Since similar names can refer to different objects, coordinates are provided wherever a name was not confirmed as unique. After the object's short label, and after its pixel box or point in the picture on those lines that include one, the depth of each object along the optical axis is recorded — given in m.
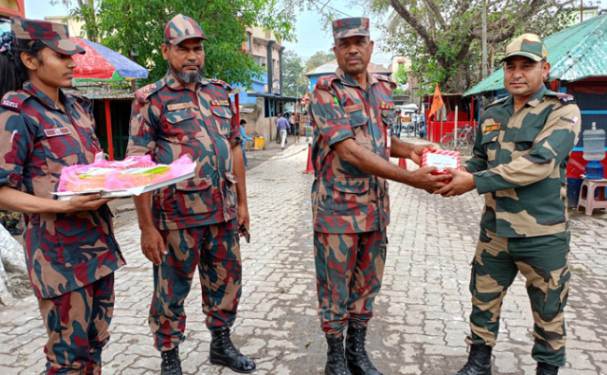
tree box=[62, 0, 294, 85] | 10.39
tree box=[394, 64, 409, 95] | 42.86
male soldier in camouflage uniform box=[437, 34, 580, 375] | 2.54
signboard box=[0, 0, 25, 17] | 6.05
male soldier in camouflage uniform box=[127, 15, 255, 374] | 2.72
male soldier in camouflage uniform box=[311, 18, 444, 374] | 2.67
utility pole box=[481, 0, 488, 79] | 16.20
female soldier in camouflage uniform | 1.97
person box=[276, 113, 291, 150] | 22.56
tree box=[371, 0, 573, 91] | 17.58
